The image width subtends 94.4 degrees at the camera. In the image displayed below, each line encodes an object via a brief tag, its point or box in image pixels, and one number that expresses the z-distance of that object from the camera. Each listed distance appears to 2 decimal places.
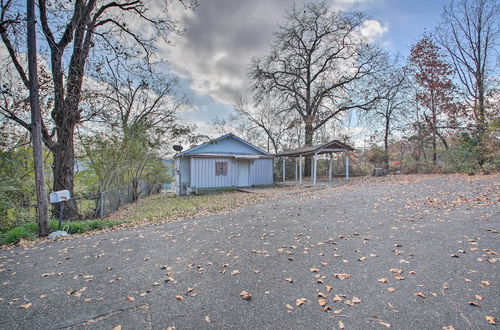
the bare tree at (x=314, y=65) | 19.39
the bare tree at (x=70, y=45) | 6.53
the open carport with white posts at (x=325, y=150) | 14.55
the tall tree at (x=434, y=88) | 15.76
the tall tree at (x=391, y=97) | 18.19
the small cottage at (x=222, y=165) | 15.46
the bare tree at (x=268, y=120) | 23.53
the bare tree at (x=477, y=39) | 14.16
